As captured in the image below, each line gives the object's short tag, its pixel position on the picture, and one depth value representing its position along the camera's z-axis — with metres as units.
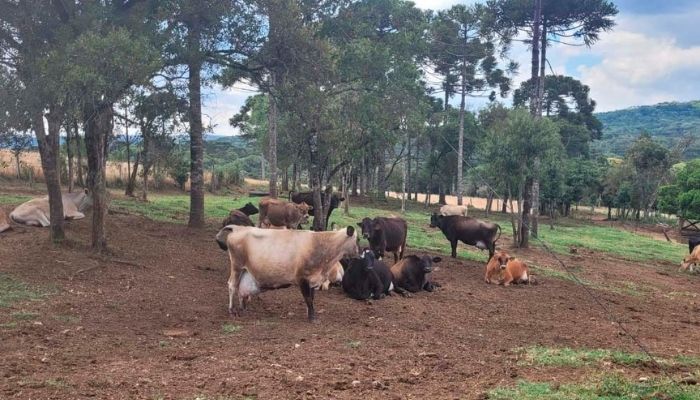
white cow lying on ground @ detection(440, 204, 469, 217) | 35.22
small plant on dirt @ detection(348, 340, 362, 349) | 7.68
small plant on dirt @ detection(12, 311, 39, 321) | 7.93
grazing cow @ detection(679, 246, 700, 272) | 21.24
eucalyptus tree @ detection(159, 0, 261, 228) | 13.94
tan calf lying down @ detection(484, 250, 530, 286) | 14.52
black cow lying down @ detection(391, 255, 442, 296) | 12.41
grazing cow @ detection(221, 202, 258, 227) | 15.84
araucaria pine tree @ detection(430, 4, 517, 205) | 38.28
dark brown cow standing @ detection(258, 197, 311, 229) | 17.97
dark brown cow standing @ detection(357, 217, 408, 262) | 15.12
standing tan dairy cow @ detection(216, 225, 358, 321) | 9.32
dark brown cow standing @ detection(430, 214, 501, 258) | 18.03
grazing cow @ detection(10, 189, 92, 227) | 14.41
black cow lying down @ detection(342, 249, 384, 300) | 11.08
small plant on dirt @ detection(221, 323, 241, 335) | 8.30
